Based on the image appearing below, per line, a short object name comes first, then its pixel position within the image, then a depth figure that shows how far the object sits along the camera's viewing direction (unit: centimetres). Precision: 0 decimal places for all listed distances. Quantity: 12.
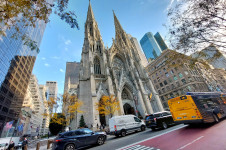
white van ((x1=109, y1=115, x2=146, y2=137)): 1002
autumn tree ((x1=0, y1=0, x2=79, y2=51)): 378
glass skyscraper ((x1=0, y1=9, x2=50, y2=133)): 3195
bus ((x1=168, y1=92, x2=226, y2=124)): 739
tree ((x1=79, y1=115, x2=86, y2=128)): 1811
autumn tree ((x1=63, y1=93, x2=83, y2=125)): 1766
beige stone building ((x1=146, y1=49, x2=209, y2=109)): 3431
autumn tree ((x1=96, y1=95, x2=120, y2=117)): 1897
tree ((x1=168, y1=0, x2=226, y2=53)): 624
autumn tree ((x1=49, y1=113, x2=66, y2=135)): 1787
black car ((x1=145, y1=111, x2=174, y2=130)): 941
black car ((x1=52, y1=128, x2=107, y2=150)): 631
